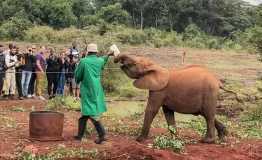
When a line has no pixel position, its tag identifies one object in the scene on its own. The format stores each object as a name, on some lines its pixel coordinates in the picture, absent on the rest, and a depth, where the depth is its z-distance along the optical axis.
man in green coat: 8.98
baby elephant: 9.63
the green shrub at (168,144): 7.98
